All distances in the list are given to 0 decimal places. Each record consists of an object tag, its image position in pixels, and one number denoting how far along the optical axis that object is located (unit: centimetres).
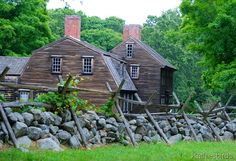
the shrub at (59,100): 1513
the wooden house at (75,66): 3791
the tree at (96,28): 6780
